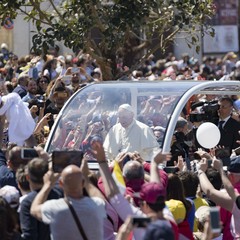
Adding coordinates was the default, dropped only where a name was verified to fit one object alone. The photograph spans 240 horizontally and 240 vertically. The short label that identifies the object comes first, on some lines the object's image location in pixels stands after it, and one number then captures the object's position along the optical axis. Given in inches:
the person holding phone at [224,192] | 713.0
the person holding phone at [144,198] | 613.6
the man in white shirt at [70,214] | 622.2
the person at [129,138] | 989.2
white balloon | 978.7
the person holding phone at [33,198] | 670.5
